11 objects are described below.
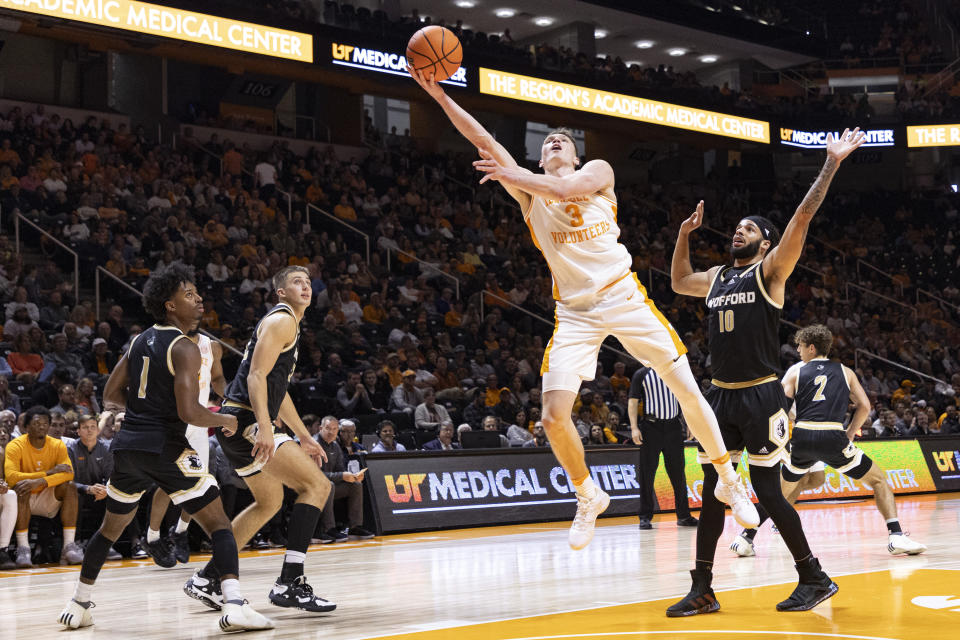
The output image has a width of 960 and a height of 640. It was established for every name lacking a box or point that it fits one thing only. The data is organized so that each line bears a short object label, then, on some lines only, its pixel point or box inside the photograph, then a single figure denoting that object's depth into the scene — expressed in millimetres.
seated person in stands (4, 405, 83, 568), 9078
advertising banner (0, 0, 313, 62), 14539
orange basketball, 5832
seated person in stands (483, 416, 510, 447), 13242
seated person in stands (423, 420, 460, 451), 12695
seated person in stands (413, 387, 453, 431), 13945
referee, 11328
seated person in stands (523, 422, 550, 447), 13953
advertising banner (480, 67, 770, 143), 20469
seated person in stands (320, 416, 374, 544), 10812
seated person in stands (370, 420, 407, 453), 12078
